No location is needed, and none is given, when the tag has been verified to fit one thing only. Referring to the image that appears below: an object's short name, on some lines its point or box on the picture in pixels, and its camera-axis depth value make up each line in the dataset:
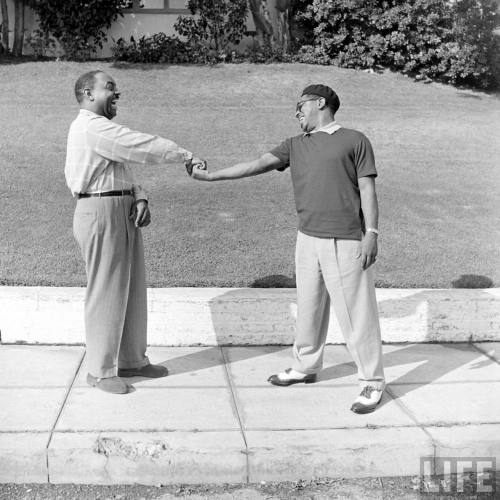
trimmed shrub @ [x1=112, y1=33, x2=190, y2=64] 16.48
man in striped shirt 4.60
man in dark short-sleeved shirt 4.54
